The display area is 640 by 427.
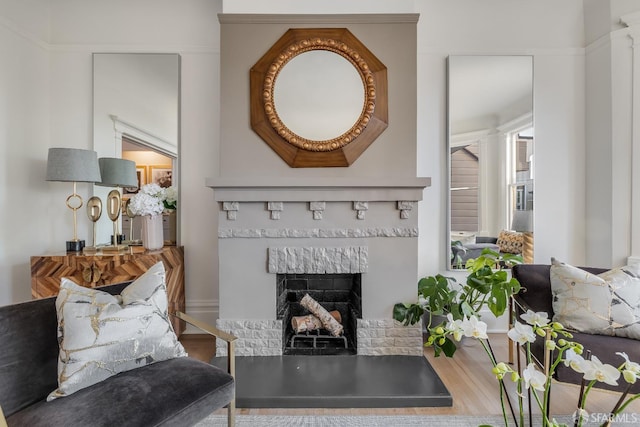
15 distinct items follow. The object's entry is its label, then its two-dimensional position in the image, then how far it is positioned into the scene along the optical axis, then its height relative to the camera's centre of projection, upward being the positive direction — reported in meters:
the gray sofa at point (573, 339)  1.68 -0.67
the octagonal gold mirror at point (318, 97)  2.52 +0.90
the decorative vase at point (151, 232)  2.72 -0.15
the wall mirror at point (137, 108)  2.95 +0.95
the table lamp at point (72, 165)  2.50 +0.37
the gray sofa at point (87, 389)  1.24 -0.73
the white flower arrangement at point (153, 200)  2.67 +0.11
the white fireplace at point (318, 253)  2.45 -0.29
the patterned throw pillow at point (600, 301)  1.83 -0.49
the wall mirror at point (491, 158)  2.97 +0.51
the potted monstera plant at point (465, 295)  2.05 -0.54
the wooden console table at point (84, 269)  2.44 -0.41
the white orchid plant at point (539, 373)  0.73 -0.34
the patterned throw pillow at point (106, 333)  1.39 -0.53
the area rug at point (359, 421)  1.81 -1.15
